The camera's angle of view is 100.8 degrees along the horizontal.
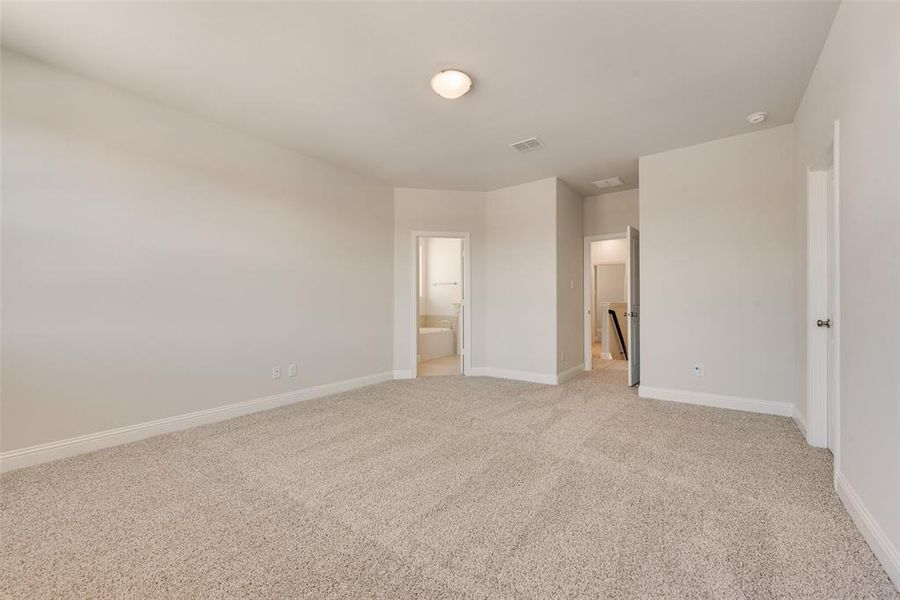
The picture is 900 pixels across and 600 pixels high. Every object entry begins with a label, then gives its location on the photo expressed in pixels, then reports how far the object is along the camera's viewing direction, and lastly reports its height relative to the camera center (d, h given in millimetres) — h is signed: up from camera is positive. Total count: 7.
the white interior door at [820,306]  2547 -65
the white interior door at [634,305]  4414 -85
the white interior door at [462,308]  5211 -123
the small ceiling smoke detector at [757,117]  3035 +1492
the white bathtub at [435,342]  6699 -803
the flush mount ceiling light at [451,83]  2457 +1462
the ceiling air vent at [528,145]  3598 +1526
